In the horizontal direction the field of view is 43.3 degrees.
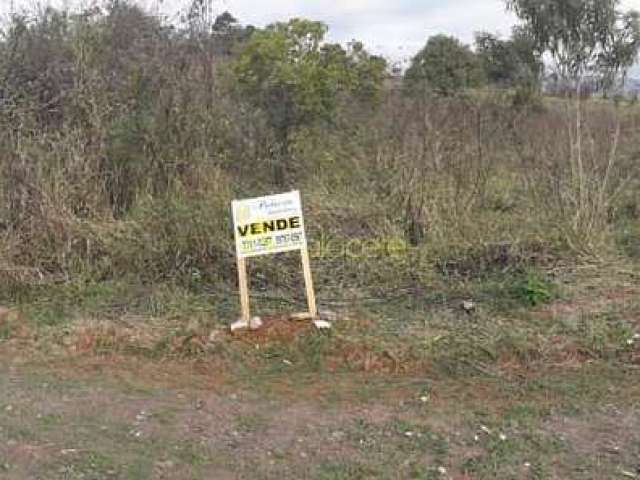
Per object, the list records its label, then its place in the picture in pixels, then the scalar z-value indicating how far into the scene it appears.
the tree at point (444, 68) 10.59
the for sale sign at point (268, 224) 5.53
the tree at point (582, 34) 7.88
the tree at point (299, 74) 9.52
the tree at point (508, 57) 13.07
